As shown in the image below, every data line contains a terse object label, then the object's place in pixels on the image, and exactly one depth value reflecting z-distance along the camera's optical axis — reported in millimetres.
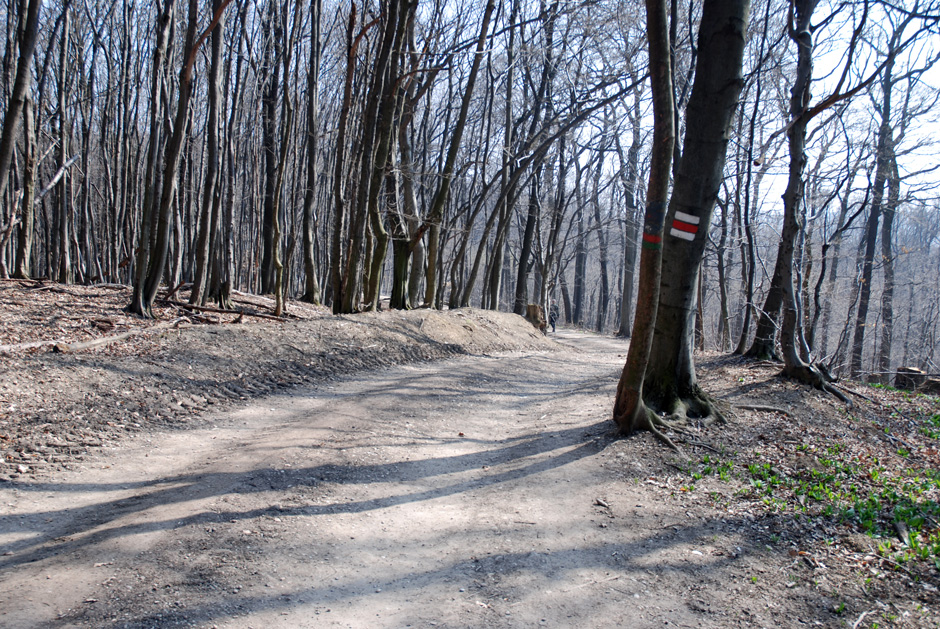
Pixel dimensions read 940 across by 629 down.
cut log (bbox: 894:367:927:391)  12598
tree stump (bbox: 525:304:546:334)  24250
